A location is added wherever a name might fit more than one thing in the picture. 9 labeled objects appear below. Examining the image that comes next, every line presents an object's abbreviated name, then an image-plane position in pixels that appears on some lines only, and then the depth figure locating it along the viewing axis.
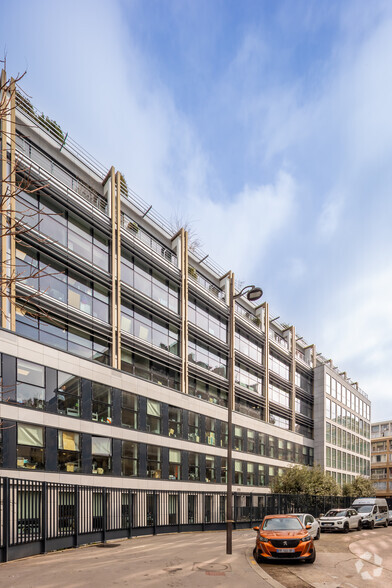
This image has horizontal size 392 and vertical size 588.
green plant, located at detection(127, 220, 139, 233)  35.41
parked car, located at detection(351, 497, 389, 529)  34.94
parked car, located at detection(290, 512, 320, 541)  19.69
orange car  15.88
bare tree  24.25
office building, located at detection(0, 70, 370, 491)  26.05
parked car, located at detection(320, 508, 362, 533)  30.50
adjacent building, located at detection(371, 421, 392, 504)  112.66
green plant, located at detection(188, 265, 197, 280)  42.29
